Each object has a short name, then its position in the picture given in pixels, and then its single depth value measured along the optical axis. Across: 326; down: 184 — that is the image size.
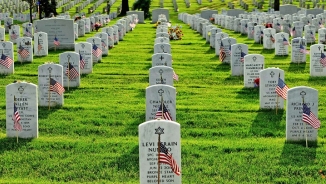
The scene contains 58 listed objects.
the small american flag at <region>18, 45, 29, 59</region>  22.98
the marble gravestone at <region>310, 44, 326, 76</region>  19.65
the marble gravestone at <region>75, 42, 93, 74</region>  20.02
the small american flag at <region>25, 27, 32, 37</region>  32.86
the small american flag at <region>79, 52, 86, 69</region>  19.23
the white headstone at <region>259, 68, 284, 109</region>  14.69
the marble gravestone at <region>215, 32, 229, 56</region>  25.36
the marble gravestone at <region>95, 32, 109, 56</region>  25.50
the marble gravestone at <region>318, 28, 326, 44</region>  27.14
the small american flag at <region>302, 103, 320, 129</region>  11.72
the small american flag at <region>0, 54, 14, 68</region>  20.28
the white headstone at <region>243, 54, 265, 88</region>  17.16
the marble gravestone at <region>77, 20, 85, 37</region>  35.34
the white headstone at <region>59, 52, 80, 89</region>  17.39
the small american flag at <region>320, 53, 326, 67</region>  19.64
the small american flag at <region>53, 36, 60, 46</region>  27.24
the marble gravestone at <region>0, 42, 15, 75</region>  20.20
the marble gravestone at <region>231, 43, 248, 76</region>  19.86
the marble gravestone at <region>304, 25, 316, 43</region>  29.39
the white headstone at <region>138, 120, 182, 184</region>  8.92
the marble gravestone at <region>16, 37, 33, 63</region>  22.77
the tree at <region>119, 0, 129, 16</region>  56.25
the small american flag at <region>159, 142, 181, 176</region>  8.95
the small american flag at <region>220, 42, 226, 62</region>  23.09
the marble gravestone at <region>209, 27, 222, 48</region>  28.59
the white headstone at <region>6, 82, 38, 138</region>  12.36
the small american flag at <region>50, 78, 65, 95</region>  14.97
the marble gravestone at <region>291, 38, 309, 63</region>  22.86
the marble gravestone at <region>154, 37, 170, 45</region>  24.98
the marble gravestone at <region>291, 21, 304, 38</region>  31.91
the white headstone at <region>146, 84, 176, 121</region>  12.34
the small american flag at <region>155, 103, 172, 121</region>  12.19
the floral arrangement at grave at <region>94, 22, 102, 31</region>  38.80
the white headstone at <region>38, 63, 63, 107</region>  15.10
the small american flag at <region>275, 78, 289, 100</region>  14.06
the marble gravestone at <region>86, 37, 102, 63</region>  22.52
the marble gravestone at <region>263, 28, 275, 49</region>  27.47
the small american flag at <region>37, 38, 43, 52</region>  25.28
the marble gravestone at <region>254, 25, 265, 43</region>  30.28
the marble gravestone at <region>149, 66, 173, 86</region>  15.42
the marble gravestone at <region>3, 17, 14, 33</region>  42.01
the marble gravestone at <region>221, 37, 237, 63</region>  22.69
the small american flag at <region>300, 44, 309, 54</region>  22.88
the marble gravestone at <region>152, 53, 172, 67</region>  18.47
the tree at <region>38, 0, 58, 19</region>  46.75
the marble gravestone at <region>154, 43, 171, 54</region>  21.69
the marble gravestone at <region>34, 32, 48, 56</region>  25.06
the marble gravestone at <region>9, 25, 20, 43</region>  30.39
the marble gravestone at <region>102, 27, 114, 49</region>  28.68
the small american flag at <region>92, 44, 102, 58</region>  22.49
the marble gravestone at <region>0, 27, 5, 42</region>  29.45
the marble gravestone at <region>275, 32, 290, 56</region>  24.73
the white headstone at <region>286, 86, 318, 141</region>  11.97
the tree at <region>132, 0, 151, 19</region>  54.88
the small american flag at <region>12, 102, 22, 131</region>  12.18
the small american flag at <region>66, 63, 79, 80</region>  17.53
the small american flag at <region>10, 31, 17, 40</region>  30.38
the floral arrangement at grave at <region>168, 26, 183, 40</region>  33.09
